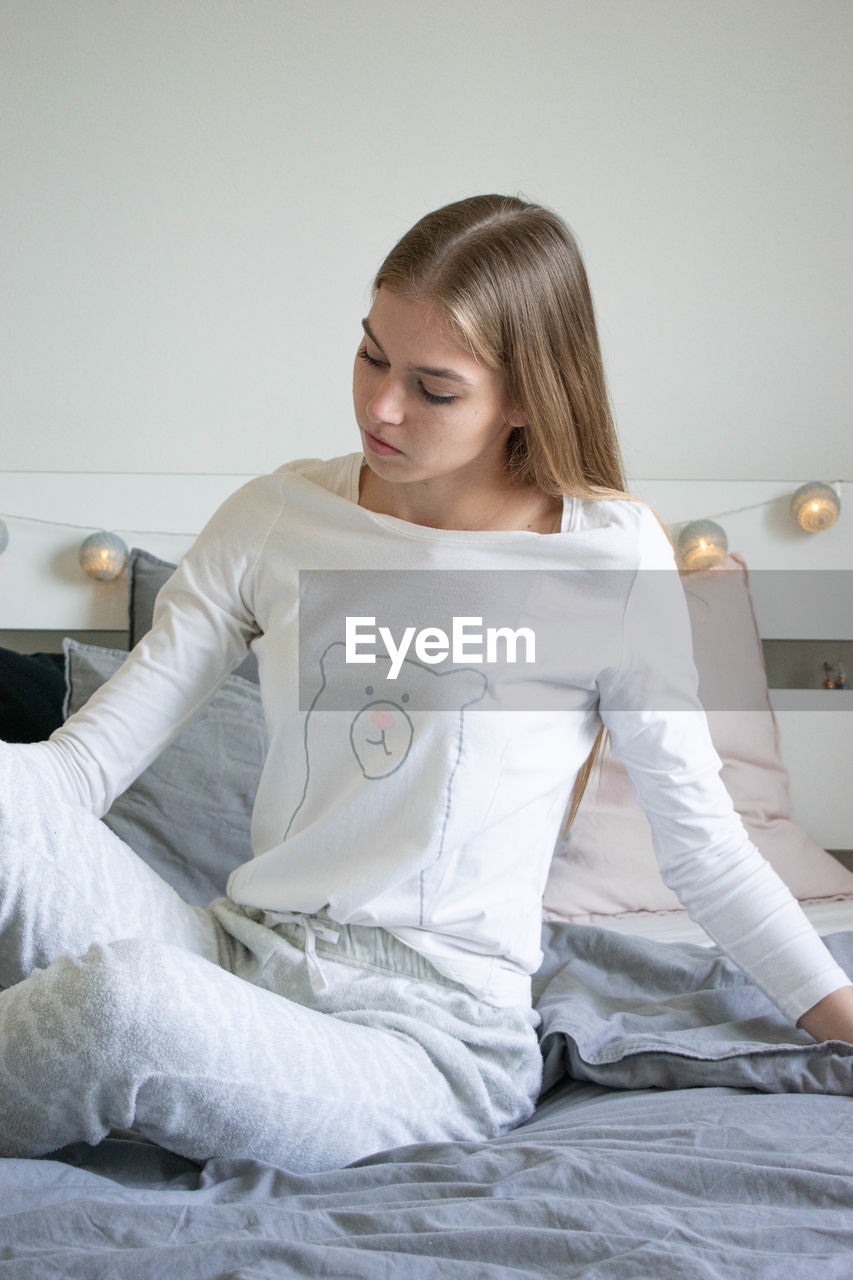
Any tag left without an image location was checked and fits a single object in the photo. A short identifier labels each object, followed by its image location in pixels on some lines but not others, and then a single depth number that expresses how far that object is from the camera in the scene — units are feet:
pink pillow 5.21
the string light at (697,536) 6.08
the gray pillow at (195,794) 4.62
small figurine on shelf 6.86
